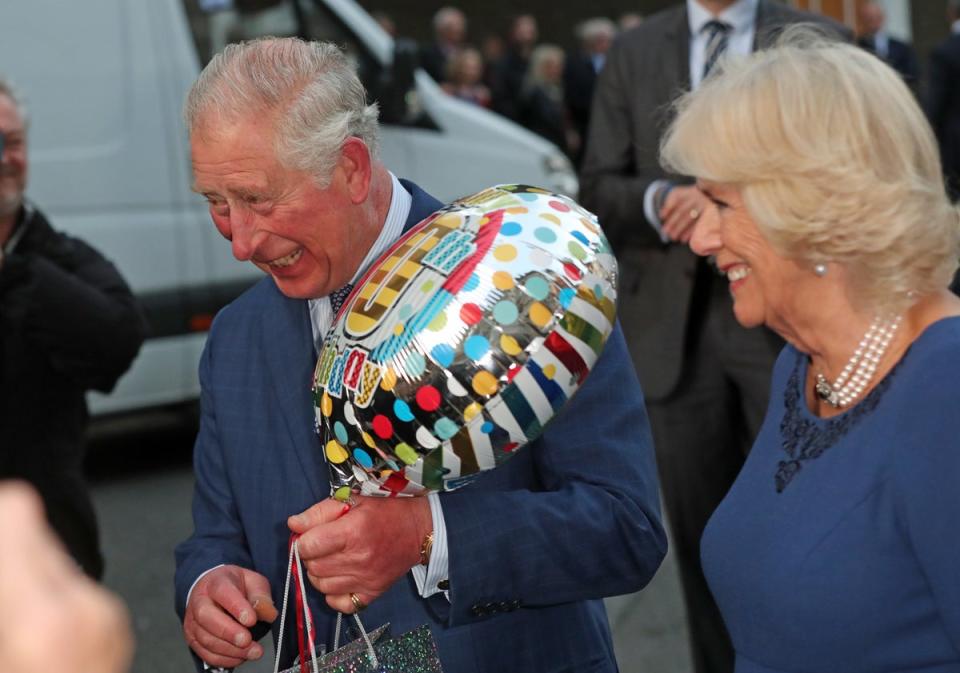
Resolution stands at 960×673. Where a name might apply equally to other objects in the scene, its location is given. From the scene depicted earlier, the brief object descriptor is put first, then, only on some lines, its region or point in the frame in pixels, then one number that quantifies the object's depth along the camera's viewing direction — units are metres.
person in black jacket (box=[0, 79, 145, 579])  3.22
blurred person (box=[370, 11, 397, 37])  14.04
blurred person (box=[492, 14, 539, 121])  13.79
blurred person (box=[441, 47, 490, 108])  12.85
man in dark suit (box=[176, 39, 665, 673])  2.11
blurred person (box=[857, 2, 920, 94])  11.41
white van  6.40
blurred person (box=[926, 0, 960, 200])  8.11
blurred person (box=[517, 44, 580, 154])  13.44
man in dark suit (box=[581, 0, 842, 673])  3.73
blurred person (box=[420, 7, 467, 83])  13.41
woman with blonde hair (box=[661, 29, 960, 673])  1.90
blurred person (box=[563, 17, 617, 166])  13.35
